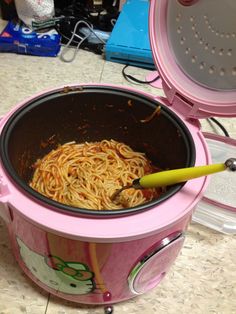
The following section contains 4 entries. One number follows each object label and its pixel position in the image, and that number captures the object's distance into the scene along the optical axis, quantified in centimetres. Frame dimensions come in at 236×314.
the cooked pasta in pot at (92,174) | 72
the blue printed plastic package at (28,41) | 125
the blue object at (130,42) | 120
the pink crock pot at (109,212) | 51
